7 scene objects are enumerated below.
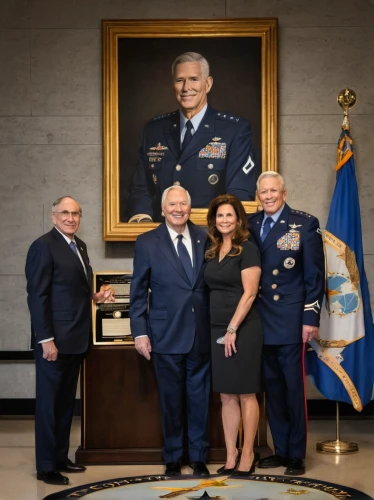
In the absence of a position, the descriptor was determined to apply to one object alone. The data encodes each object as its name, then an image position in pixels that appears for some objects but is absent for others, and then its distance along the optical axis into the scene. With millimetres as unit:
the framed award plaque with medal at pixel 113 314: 5656
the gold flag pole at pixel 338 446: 5867
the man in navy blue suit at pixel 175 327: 5246
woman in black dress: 5109
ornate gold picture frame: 6969
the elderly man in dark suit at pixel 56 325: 5086
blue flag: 5934
